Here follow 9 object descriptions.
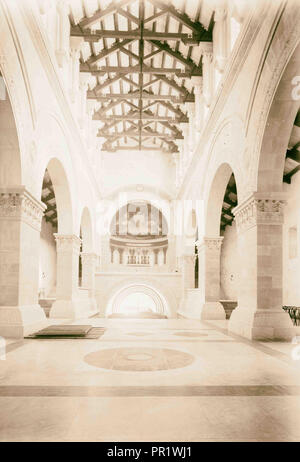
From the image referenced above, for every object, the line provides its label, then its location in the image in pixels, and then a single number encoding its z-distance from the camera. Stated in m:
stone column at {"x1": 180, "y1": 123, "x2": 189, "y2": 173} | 19.36
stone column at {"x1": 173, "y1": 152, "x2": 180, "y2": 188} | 23.08
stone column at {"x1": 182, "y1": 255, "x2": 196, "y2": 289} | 19.93
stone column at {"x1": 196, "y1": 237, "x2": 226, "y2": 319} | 13.38
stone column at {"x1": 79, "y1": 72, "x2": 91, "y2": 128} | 15.22
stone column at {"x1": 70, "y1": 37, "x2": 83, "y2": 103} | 13.15
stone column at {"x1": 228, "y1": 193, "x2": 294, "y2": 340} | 7.90
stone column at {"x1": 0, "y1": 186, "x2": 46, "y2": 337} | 7.74
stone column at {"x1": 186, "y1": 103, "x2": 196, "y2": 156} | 17.23
